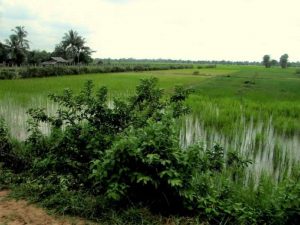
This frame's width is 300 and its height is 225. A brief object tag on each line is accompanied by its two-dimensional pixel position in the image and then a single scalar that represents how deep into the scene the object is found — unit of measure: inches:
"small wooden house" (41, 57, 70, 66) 1757.3
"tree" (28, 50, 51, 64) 1824.6
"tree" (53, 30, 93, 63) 1909.4
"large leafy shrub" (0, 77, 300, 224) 119.3
